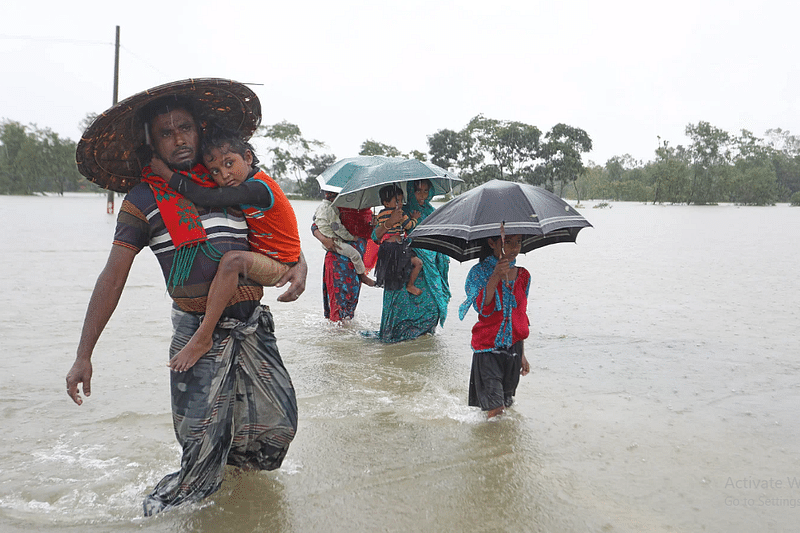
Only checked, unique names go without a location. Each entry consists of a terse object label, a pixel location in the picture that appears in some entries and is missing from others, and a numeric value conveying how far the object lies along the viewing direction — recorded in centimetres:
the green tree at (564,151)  5022
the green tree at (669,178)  6278
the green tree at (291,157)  6425
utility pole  2256
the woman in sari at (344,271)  620
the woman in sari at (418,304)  565
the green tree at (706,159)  6300
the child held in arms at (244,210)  228
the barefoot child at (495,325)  351
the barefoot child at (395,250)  546
